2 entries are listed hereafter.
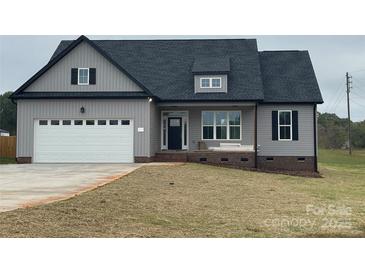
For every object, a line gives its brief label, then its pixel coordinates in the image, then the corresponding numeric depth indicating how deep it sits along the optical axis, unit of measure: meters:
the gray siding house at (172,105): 21.58
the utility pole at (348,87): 48.28
